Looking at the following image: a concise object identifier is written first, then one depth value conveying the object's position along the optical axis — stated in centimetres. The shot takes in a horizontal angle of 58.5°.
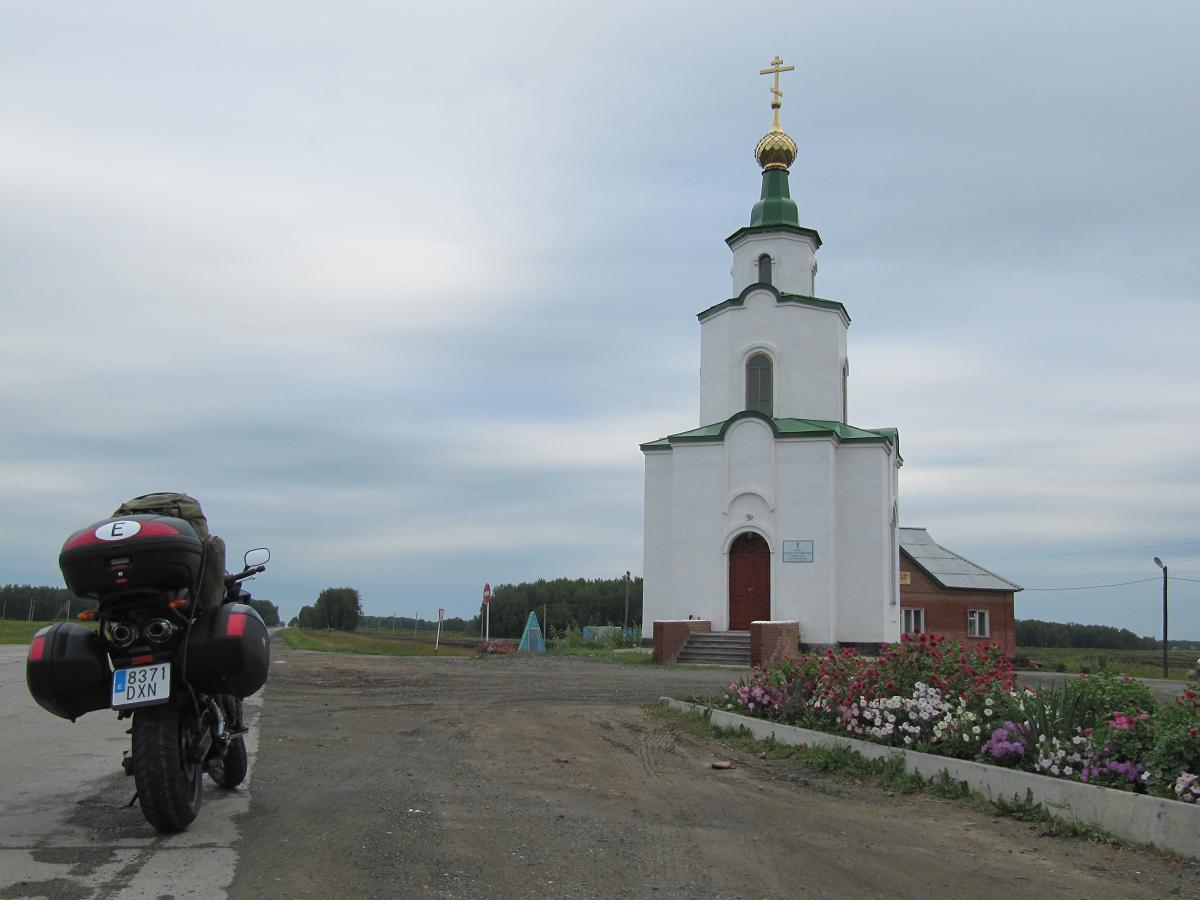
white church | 2609
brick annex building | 4431
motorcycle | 593
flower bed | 679
